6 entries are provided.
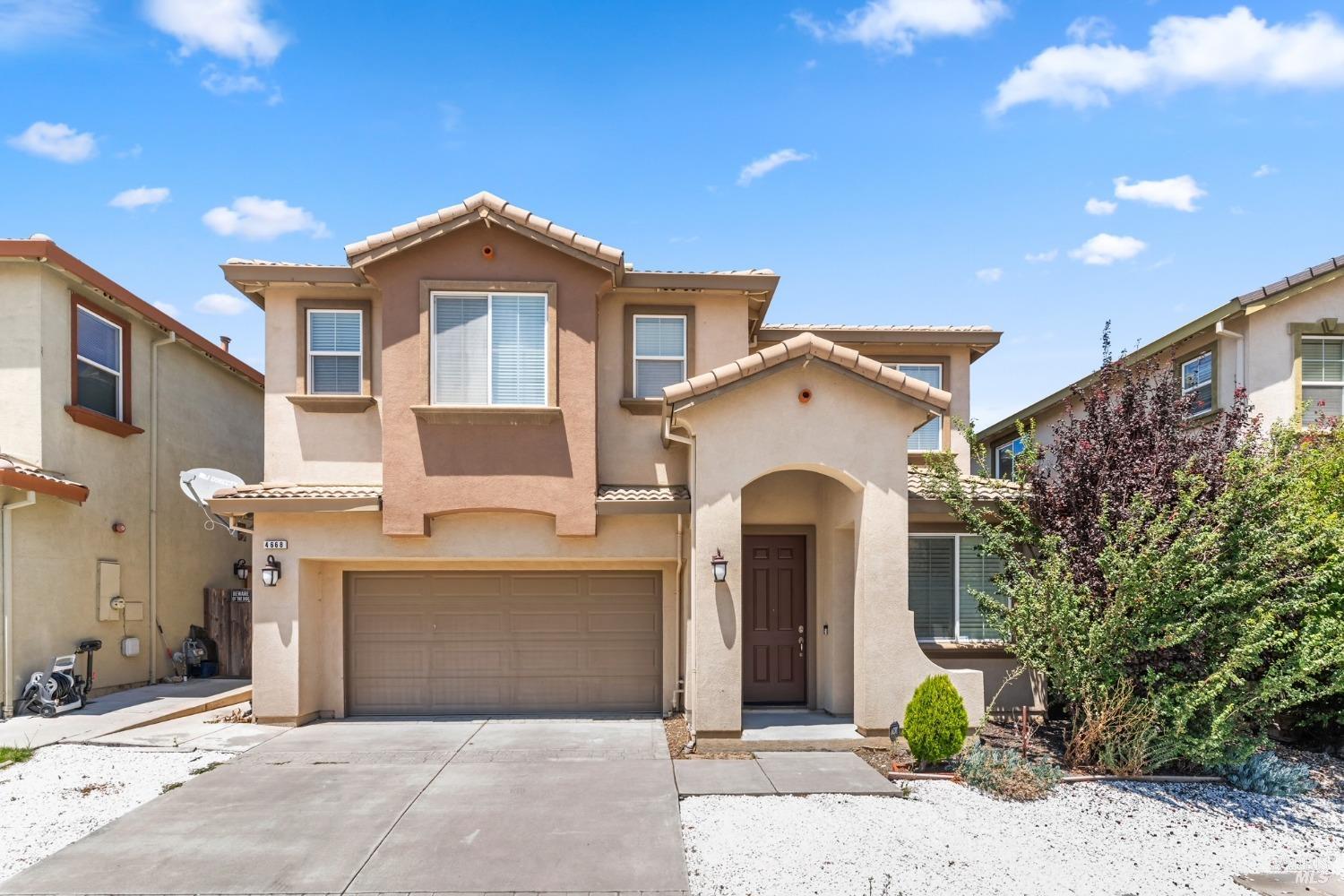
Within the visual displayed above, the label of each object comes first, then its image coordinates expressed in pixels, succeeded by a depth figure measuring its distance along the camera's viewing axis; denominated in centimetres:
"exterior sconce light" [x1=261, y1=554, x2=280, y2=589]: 1078
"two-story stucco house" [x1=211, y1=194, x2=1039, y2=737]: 984
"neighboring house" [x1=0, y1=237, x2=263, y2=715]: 1123
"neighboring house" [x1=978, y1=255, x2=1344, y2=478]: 1335
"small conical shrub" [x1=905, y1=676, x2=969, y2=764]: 845
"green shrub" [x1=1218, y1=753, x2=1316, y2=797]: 815
